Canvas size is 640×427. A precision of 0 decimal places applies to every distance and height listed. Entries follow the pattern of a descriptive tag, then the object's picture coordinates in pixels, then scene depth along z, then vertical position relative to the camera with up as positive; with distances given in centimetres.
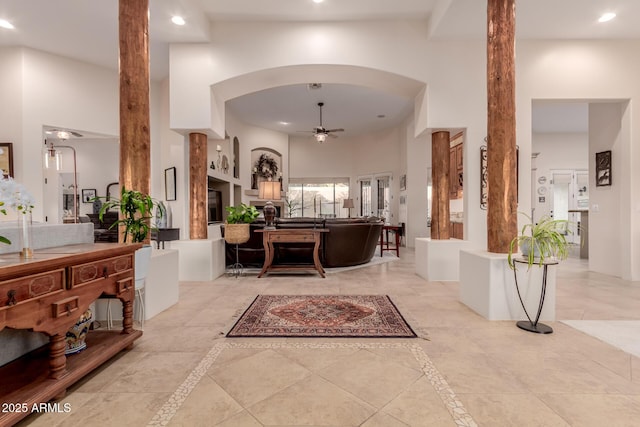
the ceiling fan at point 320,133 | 708 +171
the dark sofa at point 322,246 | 528 -66
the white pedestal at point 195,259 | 442 -72
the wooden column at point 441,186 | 460 +31
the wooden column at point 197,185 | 454 +35
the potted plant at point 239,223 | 460 -23
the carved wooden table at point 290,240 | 467 -48
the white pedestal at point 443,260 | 440 -76
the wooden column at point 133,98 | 295 +107
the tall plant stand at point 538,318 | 255 -95
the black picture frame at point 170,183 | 557 +47
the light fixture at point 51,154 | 571 +112
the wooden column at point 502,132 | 298 +73
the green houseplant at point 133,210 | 264 +0
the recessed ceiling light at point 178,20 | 380 +234
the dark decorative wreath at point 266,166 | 930 +127
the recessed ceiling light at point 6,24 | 408 +249
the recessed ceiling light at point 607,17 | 386 +237
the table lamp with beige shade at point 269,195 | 484 +20
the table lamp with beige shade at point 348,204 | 970 +11
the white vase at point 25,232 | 157 -12
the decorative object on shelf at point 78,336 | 189 -78
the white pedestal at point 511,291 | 280 -77
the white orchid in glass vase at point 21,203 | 148 +4
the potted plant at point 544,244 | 250 -31
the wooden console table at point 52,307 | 137 -48
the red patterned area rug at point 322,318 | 254 -103
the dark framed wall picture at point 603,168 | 471 +57
